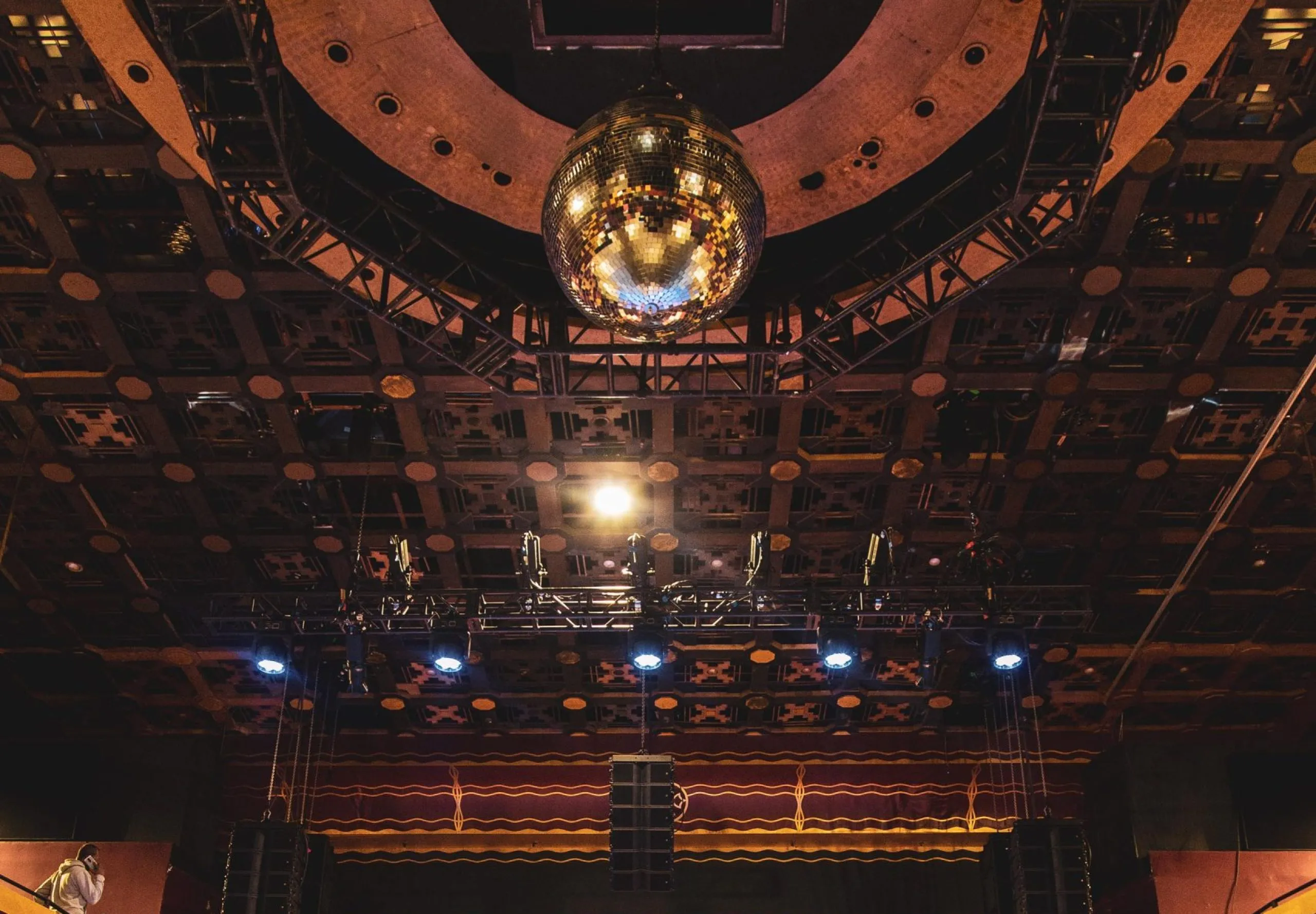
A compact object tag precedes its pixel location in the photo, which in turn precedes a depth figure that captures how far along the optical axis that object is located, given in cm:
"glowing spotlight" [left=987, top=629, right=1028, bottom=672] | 912
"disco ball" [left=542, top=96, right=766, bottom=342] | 428
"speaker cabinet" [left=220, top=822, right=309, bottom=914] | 964
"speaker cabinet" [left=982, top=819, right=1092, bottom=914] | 952
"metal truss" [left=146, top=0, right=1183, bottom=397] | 540
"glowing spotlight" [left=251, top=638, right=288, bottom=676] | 930
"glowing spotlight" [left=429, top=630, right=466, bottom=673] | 919
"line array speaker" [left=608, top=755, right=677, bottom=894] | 981
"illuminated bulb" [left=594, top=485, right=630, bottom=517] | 886
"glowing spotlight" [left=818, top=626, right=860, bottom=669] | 909
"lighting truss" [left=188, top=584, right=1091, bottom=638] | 896
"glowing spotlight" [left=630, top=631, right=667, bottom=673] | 903
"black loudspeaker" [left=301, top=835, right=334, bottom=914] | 1001
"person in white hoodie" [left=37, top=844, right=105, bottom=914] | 877
